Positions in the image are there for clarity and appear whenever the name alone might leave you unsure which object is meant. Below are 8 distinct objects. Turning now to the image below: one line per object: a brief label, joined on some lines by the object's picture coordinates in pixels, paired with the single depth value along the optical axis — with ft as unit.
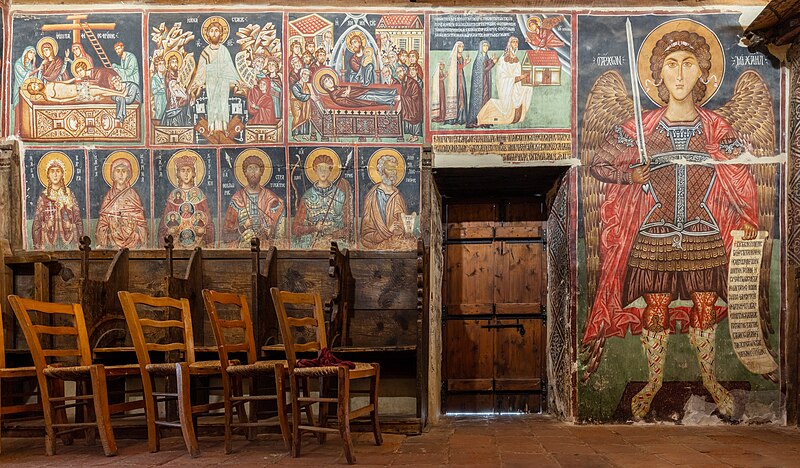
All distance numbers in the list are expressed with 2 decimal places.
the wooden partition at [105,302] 16.35
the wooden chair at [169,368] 13.93
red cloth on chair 13.96
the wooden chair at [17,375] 14.35
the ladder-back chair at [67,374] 13.99
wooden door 20.77
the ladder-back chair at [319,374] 13.30
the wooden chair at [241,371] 14.15
